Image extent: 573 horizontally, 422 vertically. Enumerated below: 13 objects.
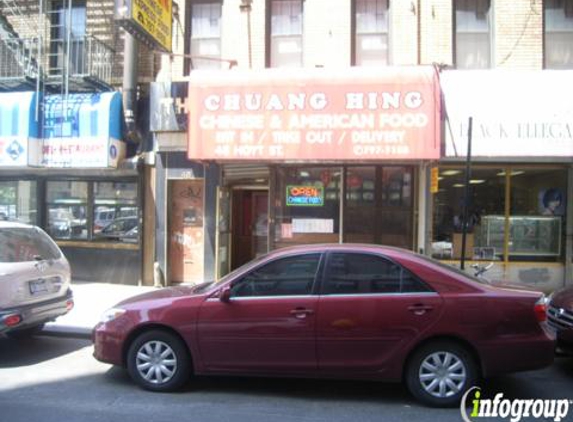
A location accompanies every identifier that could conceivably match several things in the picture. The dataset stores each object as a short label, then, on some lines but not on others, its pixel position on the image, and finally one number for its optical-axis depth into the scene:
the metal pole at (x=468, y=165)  7.49
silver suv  6.39
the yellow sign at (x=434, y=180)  9.39
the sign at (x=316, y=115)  9.69
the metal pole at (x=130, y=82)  11.55
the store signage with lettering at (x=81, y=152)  11.20
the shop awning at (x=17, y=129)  11.32
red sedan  5.14
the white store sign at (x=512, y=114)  9.76
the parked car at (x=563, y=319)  6.11
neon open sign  11.40
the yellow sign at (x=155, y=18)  9.71
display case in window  10.93
